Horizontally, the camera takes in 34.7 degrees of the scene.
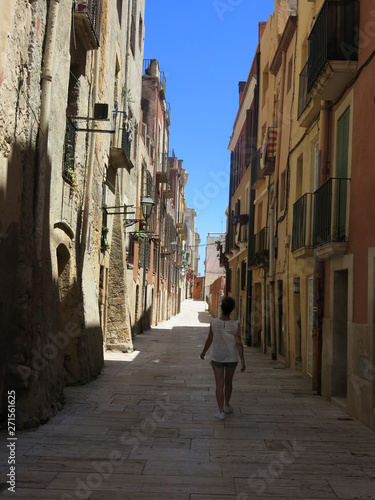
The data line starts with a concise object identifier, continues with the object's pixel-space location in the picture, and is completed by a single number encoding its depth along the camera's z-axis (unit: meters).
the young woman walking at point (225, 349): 7.88
